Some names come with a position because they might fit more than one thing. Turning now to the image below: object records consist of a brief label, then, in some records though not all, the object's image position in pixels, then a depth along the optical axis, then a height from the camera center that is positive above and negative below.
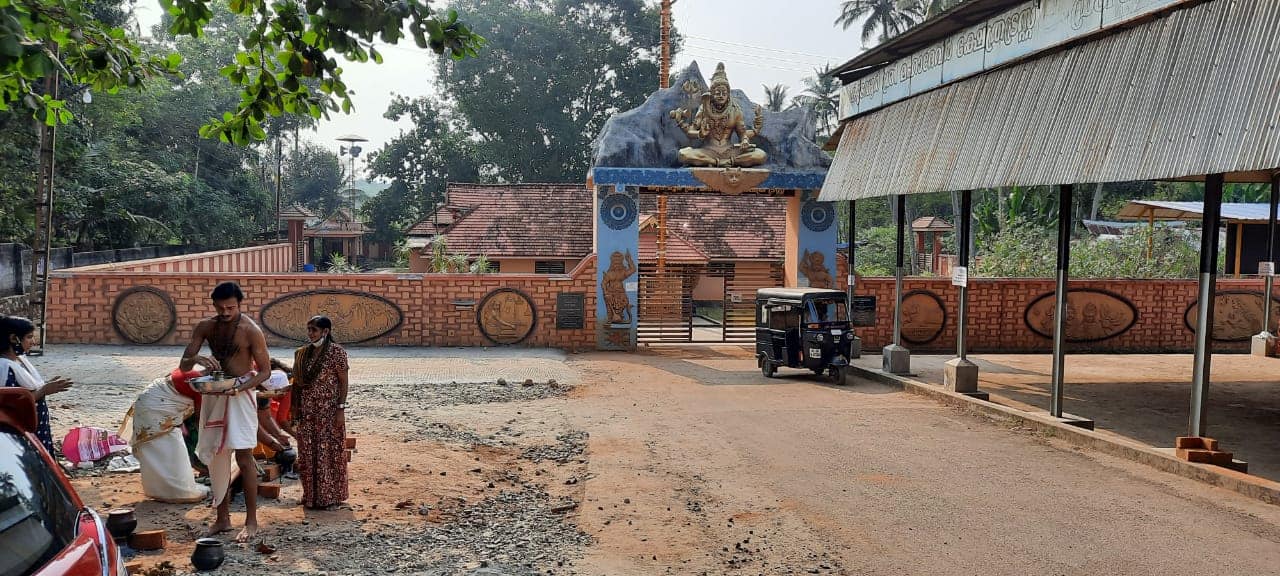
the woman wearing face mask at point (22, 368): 6.62 -0.80
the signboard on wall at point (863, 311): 16.09 -0.65
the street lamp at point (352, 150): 54.23 +7.00
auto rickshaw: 14.89 -0.96
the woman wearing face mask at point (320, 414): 7.16 -1.17
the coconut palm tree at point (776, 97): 59.47 +11.28
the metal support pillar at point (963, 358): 13.14 -1.19
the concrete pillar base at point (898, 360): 15.70 -1.47
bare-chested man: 6.41 -0.98
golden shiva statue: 18.81 +2.87
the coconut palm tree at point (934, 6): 38.19 +11.15
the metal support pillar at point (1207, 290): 8.73 -0.10
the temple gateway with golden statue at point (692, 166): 18.77 +2.13
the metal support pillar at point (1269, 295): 17.30 -0.28
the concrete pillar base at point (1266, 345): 19.47 -1.35
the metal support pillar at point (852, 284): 17.31 -0.23
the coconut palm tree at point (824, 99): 52.06 +9.86
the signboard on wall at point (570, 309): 18.95 -0.84
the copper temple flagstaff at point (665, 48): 20.53 +4.95
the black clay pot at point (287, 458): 8.22 -1.73
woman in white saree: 7.00 -1.34
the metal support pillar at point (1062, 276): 10.79 +0.01
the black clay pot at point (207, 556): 5.77 -1.84
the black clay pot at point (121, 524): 6.10 -1.75
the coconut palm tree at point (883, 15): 44.81 +12.80
